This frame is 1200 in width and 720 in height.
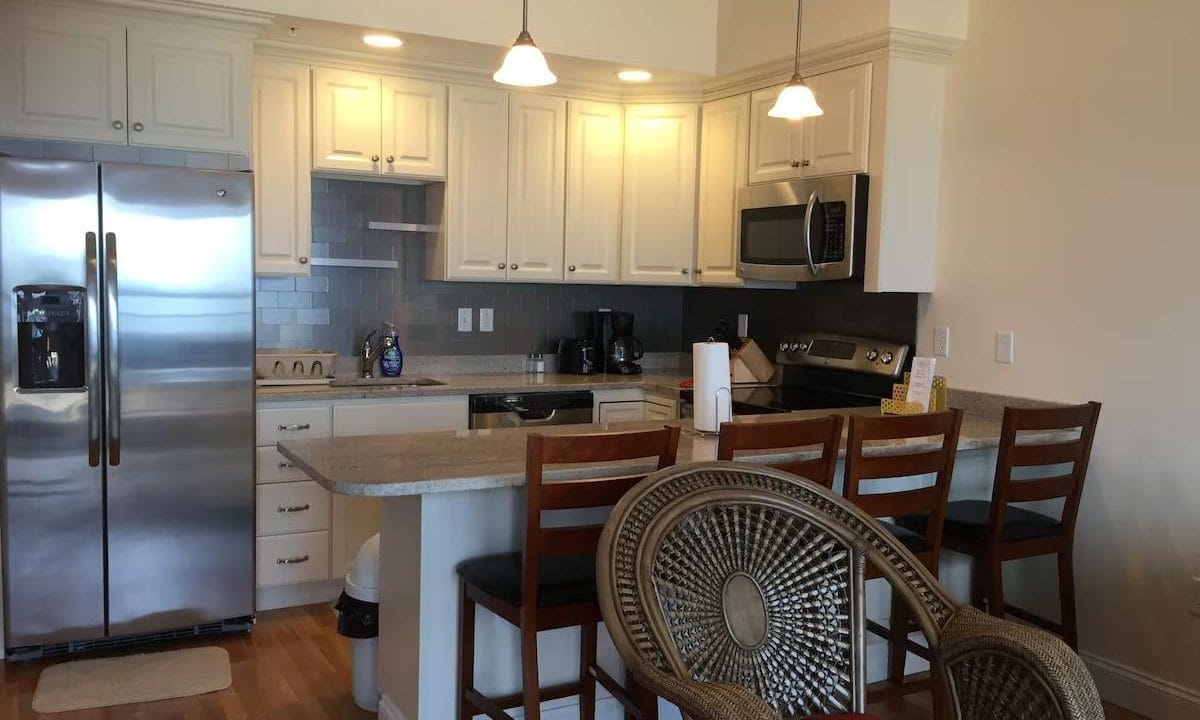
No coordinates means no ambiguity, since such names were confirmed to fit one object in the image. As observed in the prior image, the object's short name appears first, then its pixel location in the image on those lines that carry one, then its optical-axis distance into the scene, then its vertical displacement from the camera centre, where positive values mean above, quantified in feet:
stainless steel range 13.19 -1.01
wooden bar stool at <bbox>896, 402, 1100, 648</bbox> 9.64 -2.16
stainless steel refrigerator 10.89 -1.31
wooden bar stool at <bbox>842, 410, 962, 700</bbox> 8.70 -1.49
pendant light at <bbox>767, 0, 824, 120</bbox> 9.71 +1.97
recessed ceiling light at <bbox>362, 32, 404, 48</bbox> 13.03 +3.34
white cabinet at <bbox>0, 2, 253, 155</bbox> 11.09 +2.37
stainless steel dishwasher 14.25 -1.69
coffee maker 16.57 -0.85
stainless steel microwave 12.55 +0.98
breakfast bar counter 7.86 -2.12
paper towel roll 9.51 -0.83
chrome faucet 15.03 -1.02
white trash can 9.56 -3.07
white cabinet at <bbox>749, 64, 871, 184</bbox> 12.46 +2.25
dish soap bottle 15.06 -1.00
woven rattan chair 5.76 -1.92
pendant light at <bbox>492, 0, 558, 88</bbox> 8.66 +2.02
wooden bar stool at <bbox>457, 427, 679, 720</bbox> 7.31 -2.20
